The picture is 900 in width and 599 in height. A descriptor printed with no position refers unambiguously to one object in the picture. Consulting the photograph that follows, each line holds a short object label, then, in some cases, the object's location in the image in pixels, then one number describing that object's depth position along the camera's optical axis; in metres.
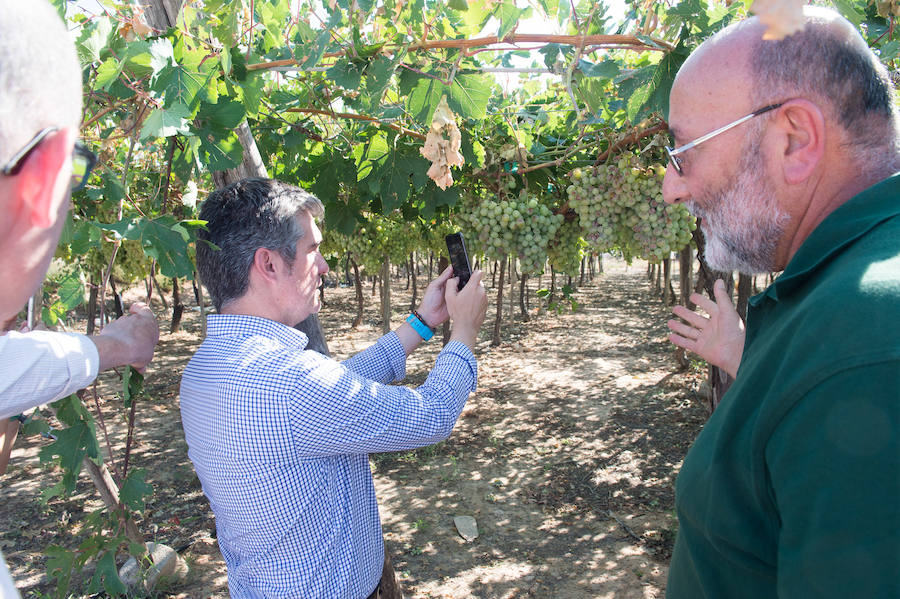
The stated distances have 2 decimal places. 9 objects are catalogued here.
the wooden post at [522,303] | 11.31
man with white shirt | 0.52
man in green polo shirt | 0.63
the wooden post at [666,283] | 11.94
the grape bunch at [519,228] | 2.65
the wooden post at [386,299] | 9.30
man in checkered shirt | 1.40
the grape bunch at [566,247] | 3.02
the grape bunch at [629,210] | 2.41
